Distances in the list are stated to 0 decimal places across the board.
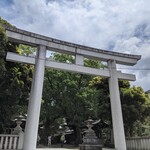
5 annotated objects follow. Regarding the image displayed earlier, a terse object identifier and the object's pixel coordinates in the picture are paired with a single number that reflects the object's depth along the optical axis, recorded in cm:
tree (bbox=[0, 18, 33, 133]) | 757
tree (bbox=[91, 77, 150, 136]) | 1032
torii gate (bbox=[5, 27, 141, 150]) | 726
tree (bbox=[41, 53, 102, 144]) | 1645
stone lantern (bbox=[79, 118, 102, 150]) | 907
